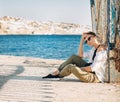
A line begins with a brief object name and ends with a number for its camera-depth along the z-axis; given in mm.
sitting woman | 6611
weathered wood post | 6714
